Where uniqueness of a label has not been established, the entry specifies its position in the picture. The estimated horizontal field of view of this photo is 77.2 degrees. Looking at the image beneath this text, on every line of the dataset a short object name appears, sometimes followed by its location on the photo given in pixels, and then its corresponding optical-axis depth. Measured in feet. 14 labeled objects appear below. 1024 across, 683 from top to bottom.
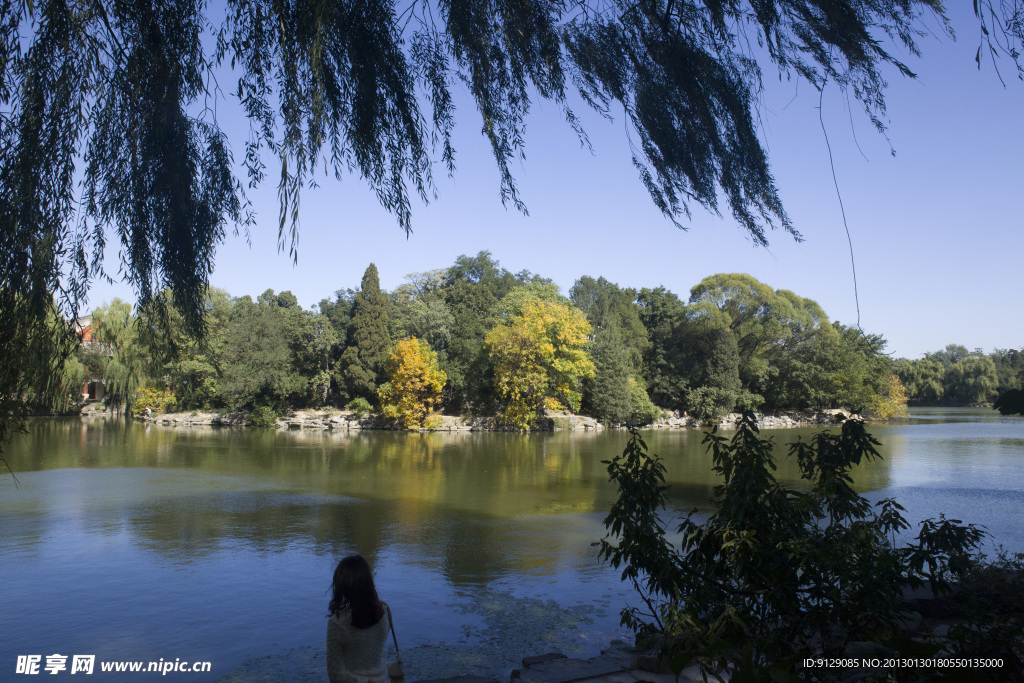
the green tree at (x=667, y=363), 116.88
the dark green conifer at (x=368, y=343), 109.29
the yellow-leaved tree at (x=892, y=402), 118.21
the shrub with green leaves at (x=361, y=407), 108.06
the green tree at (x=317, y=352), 115.85
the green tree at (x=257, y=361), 108.06
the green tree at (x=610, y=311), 117.50
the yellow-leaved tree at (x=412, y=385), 100.83
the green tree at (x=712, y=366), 110.01
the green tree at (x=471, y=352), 104.99
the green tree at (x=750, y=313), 114.21
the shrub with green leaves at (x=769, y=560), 7.98
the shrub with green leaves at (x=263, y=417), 108.47
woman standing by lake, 9.32
